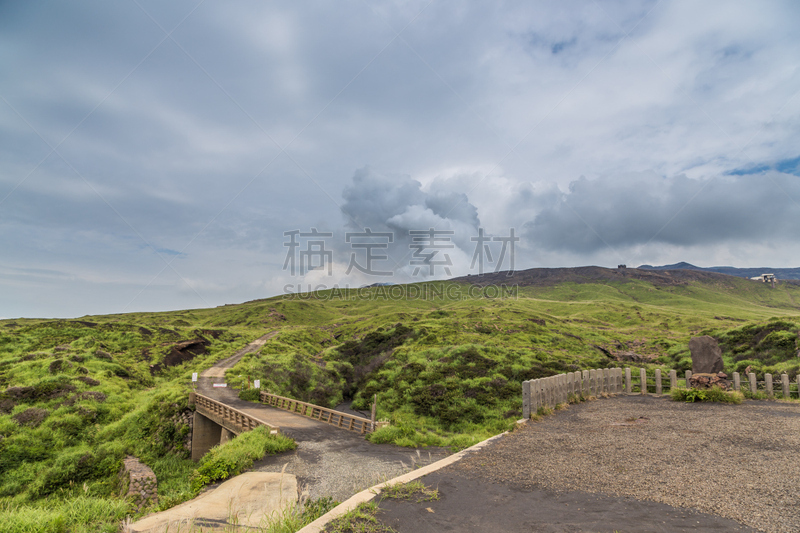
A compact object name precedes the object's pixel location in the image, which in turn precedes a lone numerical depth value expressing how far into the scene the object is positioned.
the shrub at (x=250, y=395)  30.64
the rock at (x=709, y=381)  17.77
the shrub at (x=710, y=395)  16.41
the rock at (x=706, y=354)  20.14
